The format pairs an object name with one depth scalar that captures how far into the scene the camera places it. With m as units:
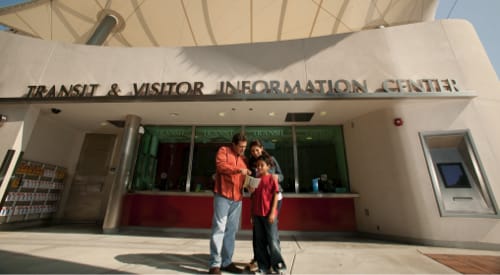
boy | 2.32
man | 2.34
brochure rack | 5.27
